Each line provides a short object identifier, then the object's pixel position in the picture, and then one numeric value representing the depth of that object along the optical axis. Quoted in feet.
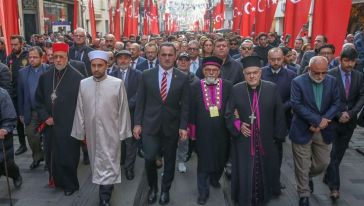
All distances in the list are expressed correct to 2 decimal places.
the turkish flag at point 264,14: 41.32
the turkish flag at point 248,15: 52.17
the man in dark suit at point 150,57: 26.89
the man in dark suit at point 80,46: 28.86
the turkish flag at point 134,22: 66.70
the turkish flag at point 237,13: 62.57
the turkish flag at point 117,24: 50.72
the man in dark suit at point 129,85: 21.48
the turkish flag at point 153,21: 108.18
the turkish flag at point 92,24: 43.24
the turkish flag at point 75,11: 40.42
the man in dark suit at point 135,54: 29.57
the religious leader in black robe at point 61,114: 18.48
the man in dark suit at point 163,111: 17.16
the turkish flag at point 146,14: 89.43
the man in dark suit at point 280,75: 20.03
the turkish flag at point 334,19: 22.76
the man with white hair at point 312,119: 16.47
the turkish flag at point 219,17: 104.20
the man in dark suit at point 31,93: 21.98
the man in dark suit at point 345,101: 18.08
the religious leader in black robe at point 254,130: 16.22
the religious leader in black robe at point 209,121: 17.33
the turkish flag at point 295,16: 29.48
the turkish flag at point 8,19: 24.41
